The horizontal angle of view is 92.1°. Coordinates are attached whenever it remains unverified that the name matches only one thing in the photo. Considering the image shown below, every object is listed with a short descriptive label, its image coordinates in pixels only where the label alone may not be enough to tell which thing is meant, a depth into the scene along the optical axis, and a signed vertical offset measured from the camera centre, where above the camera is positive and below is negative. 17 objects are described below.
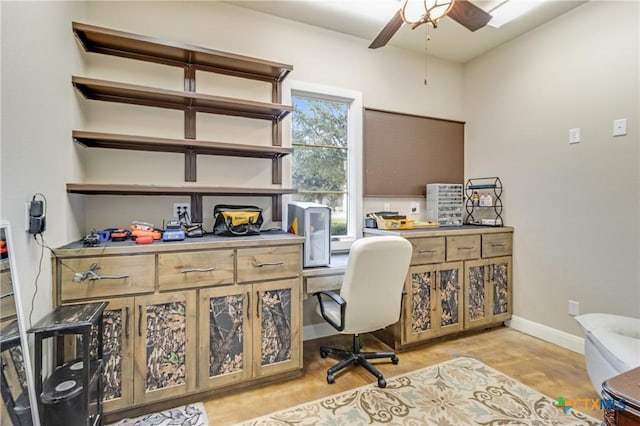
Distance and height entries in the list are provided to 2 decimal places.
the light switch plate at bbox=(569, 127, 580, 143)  2.58 +0.59
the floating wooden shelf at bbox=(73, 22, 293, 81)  1.94 +1.11
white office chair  1.93 -0.54
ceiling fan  1.74 +1.17
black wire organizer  3.24 +0.05
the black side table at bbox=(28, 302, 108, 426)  1.29 -0.77
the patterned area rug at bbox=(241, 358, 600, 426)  1.74 -1.20
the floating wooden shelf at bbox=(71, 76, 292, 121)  1.93 +0.78
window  2.82 +0.52
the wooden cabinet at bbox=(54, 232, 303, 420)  1.69 -0.62
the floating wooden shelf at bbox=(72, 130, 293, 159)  1.89 +0.45
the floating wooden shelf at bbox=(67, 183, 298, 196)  1.81 +0.13
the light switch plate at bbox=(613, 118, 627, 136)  2.31 +0.59
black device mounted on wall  1.38 -0.02
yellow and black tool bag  2.16 -0.09
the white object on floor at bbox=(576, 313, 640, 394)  1.64 -0.80
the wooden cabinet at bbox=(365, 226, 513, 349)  2.60 -0.70
